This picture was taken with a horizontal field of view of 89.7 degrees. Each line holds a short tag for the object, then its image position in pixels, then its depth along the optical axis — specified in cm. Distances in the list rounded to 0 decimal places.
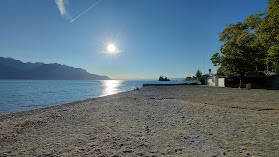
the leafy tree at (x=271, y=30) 953
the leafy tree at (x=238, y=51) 1396
